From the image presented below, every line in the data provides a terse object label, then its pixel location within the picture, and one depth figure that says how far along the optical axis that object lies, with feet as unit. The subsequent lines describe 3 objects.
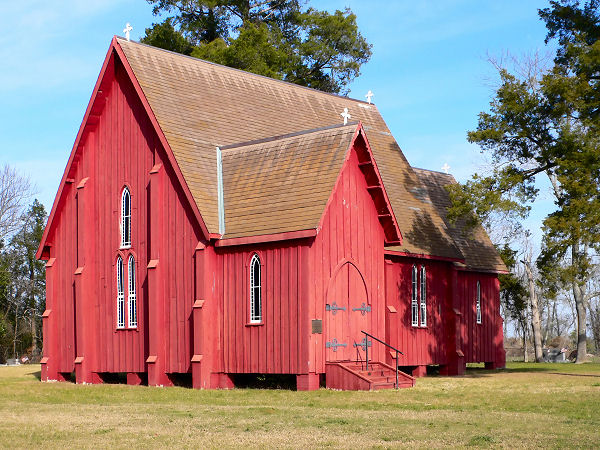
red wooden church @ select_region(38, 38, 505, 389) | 91.81
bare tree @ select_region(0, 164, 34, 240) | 207.10
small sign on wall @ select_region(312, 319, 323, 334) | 90.07
